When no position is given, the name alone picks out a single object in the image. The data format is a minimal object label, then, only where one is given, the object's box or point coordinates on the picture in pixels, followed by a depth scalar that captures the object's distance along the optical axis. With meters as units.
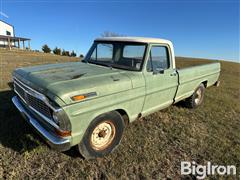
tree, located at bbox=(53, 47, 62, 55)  42.31
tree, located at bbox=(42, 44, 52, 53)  43.52
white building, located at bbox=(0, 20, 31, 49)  38.31
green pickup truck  2.68
